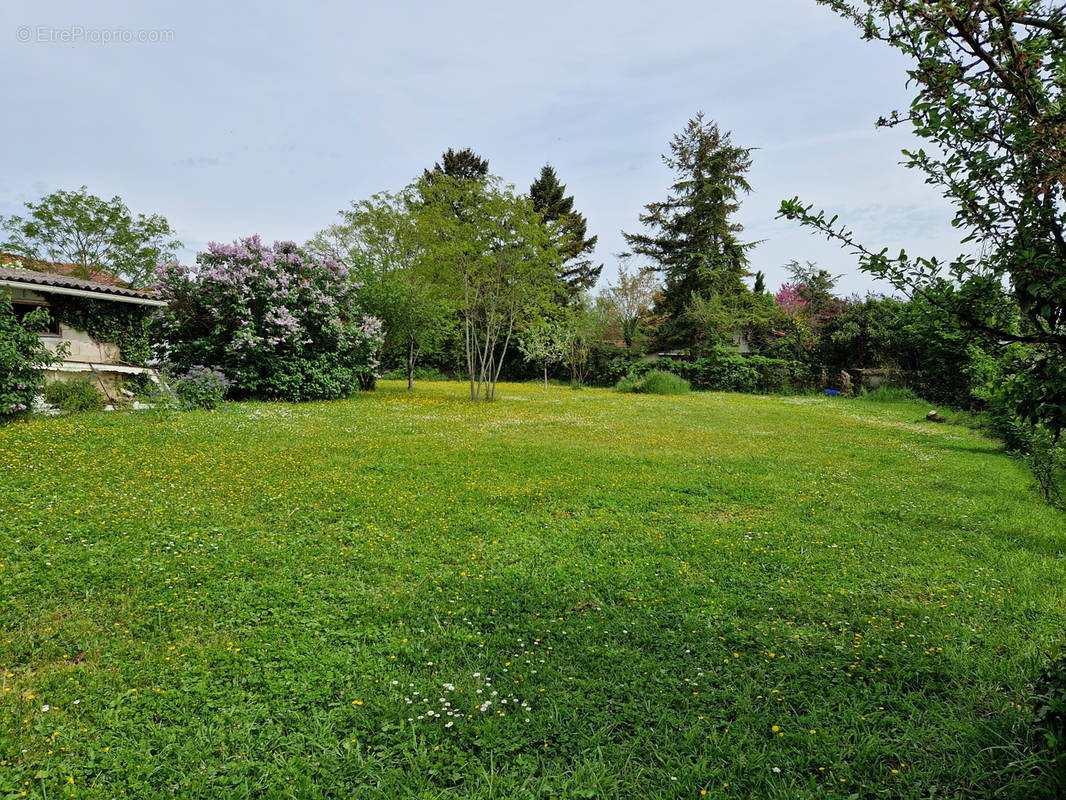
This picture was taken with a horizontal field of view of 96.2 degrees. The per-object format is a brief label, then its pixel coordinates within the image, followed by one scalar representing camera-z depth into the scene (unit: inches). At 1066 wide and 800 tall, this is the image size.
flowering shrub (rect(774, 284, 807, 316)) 1049.8
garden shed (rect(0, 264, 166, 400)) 433.7
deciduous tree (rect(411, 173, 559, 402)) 605.0
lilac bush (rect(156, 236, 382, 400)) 527.2
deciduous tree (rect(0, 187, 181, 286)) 1052.5
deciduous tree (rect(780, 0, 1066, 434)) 70.5
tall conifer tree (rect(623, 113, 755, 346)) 1140.5
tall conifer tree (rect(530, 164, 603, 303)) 1502.2
